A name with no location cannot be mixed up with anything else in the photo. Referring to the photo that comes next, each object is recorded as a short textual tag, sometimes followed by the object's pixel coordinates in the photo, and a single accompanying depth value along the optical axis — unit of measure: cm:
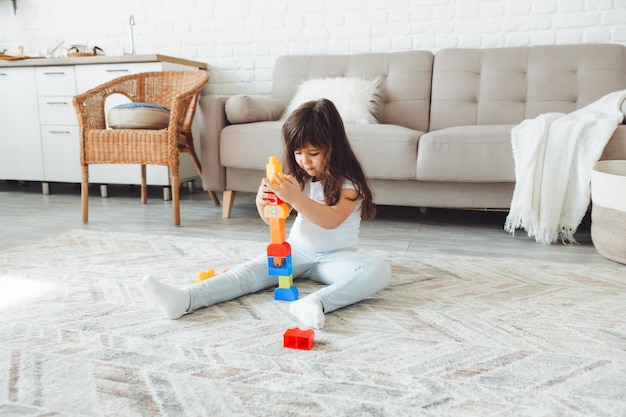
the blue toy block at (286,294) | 144
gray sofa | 221
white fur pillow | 264
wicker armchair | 243
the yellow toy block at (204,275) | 161
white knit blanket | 203
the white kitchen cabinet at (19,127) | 328
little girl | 133
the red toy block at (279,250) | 139
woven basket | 177
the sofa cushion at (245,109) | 254
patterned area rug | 93
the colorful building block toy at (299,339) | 114
